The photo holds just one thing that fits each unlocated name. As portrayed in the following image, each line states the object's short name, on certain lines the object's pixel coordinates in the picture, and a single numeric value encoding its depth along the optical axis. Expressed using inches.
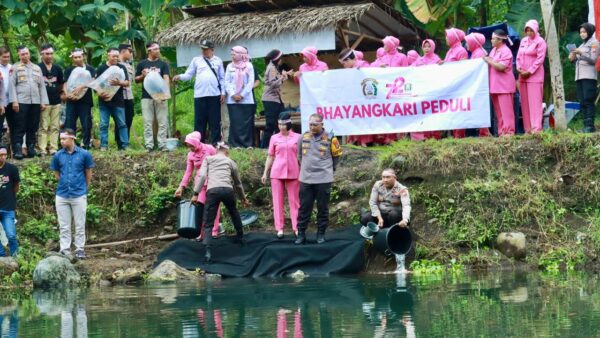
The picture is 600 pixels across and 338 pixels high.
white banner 701.3
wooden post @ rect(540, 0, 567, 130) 689.6
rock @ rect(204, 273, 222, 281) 629.9
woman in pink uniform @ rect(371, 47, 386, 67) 736.8
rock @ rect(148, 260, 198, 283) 620.4
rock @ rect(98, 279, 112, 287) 617.0
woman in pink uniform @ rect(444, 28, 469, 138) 716.7
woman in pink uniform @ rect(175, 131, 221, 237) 664.1
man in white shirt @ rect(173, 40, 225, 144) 745.6
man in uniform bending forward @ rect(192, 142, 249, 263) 641.6
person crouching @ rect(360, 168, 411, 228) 626.5
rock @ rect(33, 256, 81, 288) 609.0
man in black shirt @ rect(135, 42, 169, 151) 751.1
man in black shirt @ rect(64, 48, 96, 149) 745.0
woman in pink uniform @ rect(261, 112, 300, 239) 650.2
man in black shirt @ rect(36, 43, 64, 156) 747.4
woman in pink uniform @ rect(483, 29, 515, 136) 691.3
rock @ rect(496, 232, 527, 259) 620.7
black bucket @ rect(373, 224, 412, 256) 616.1
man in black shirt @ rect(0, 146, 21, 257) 644.7
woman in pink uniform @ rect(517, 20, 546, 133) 680.4
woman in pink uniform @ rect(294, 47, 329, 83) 737.0
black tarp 622.8
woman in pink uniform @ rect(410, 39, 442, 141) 721.0
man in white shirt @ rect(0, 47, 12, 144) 722.8
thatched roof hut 785.6
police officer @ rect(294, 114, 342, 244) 629.3
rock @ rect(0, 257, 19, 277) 624.9
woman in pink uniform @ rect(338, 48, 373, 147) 728.3
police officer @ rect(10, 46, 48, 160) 727.1
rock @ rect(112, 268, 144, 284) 618.8
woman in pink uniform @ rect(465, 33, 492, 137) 705.0
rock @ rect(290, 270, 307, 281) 615.2
